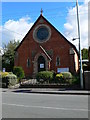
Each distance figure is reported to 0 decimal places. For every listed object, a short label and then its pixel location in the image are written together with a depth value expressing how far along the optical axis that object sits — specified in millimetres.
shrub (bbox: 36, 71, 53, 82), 23402
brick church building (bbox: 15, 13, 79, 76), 35469
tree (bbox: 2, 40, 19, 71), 46375
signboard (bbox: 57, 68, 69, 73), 33491
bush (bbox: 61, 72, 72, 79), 24494
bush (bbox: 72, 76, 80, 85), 21297
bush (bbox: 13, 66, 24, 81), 30259
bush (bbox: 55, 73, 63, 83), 22391
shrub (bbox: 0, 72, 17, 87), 23239
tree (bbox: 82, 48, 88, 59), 68706
